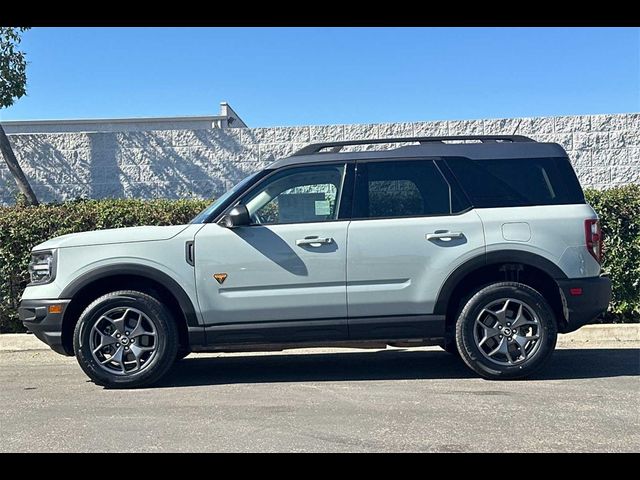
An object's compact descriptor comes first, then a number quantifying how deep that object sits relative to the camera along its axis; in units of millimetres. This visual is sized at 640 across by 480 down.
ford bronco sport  5871
